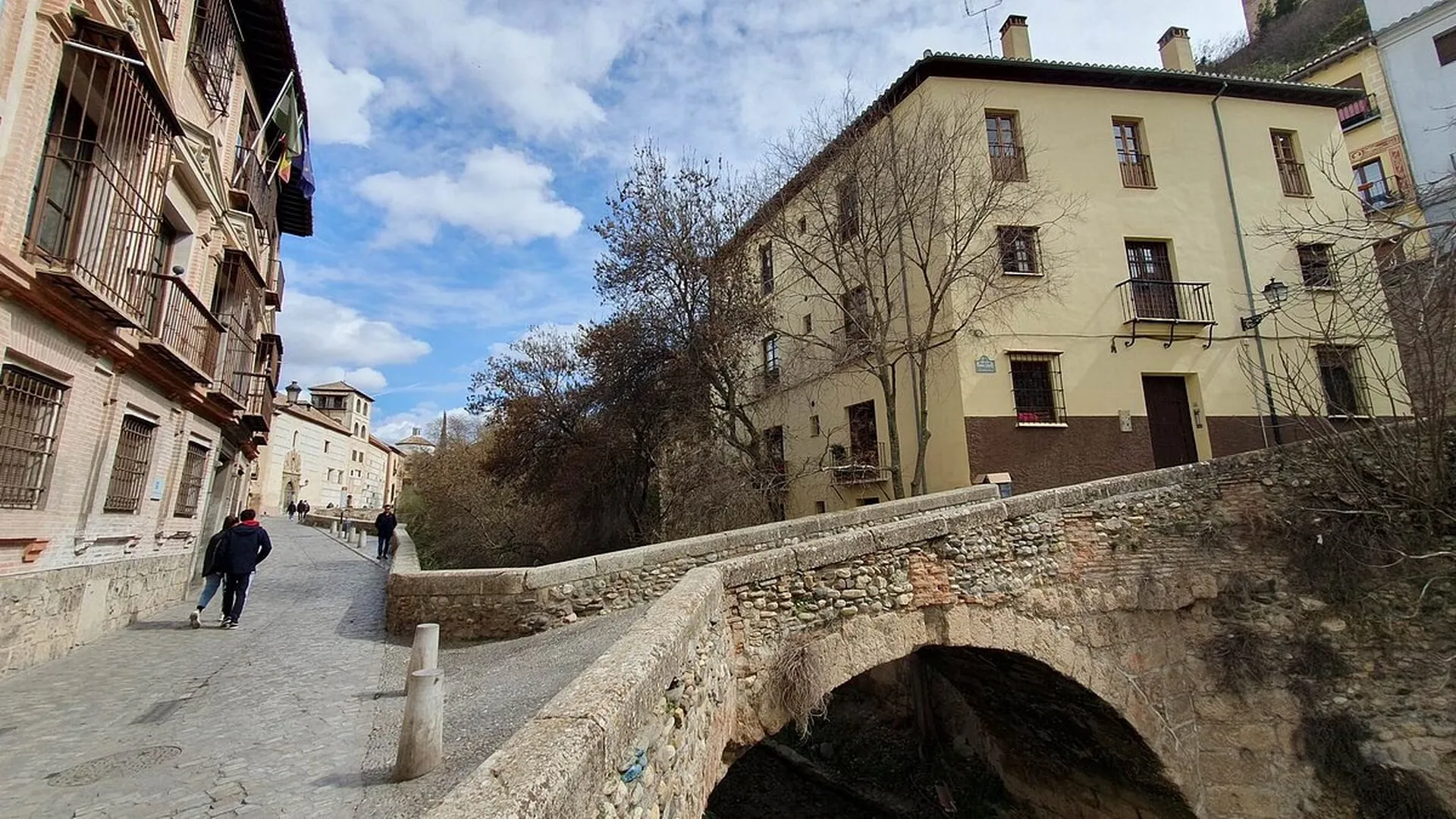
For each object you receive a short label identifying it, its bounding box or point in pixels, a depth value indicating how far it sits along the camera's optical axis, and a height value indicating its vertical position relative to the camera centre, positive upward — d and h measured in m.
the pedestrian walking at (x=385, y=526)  15.41 +0.07
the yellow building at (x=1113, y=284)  12.80 +5.11
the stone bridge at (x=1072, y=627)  6.08 -1.11
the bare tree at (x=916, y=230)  12.44 +5.97
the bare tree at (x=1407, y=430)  7.02 +1.24
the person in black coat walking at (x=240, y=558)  8.04 -0.35
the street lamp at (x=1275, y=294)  10.98 +4.05
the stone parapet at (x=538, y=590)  6.75 -0.67
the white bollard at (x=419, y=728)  3.51 -1.09
